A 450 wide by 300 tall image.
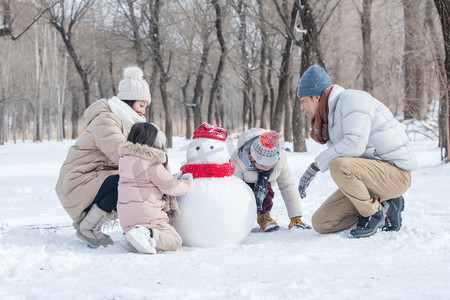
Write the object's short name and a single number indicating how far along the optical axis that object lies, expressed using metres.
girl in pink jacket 3.31
